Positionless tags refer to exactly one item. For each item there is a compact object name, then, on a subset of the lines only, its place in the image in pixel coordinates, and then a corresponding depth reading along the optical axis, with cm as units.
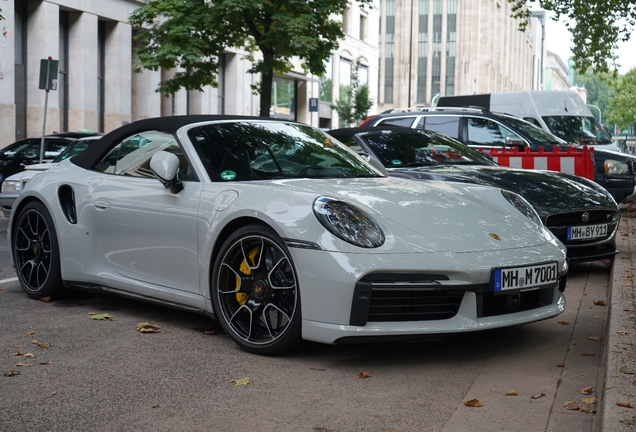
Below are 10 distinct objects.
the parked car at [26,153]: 1725
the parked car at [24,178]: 760
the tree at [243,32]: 2280
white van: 1970
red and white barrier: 1195
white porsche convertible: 469
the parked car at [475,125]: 1287
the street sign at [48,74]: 1847
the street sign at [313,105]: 3591
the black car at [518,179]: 789
